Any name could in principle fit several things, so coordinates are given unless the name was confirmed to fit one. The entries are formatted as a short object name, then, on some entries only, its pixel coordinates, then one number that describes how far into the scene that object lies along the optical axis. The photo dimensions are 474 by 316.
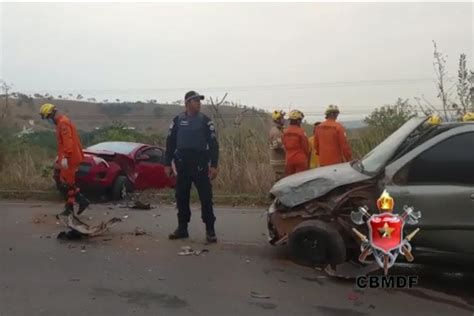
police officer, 7.26
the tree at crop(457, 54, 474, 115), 11.61
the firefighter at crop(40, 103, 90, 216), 8.70
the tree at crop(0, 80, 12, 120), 14.44
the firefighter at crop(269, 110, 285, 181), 9.64
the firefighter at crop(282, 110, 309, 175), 9.09
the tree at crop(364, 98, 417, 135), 12.66
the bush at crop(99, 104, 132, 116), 47.13
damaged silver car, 5.39
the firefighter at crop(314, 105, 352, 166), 8.85
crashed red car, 11.32
